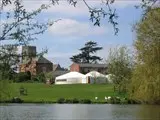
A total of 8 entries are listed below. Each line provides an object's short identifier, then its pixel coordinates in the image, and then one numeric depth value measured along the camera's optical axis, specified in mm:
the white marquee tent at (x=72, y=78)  110188
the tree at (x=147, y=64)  40250
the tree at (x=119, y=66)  73225
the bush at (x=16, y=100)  62009
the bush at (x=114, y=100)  62250
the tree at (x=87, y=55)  143012
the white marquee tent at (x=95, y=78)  109375
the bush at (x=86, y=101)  62719
